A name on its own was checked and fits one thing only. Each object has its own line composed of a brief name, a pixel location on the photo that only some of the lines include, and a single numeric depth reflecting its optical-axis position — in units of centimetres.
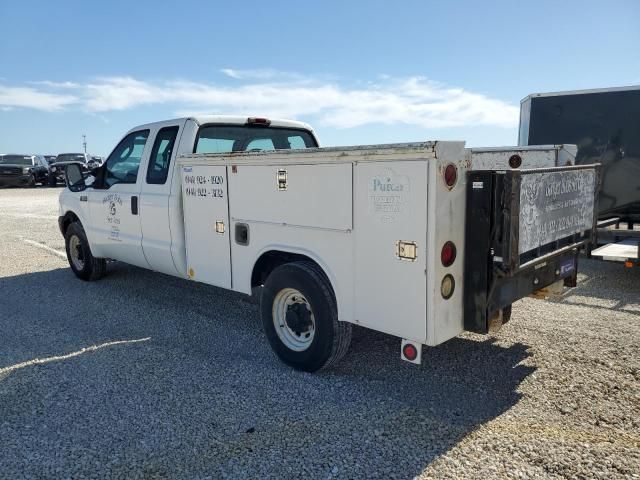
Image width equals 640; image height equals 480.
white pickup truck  330
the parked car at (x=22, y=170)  2812
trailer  755
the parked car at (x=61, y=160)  2936
